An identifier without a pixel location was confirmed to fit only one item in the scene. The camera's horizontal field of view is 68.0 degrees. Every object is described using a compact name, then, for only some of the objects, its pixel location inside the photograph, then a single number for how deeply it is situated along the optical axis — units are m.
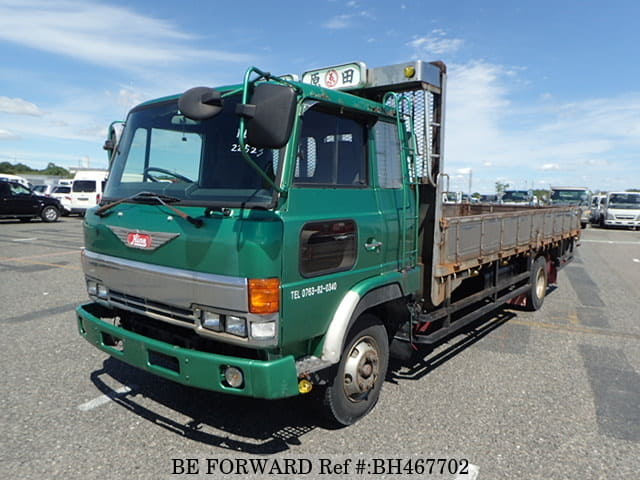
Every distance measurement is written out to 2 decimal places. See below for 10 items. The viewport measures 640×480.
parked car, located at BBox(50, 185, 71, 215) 23.06
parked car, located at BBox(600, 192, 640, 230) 24.06
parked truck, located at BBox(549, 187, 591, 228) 25.55
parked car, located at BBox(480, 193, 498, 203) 37.48
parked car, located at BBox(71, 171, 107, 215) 21.67
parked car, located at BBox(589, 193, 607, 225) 27.06
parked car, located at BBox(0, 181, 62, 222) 18.73
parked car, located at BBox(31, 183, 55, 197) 28.47
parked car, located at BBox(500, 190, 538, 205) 27.39
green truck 2.74
